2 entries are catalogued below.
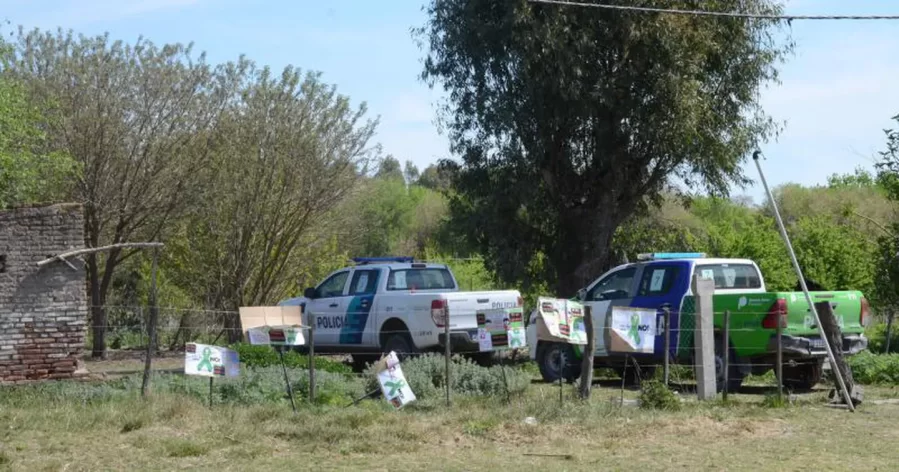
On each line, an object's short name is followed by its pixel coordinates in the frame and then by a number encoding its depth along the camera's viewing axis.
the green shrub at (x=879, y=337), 28.20
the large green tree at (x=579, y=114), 24.38
